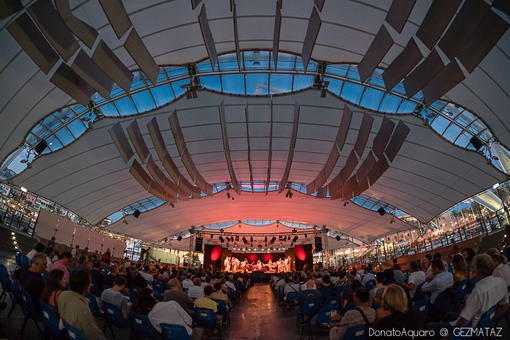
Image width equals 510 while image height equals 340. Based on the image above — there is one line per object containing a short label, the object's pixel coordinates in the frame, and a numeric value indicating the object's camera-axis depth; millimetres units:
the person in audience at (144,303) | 4941
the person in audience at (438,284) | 4950
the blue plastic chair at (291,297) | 9461
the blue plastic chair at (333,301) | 7641
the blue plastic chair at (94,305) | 5621
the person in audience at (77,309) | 3346
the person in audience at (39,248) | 7063
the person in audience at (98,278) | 7191
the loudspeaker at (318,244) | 36312
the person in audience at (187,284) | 9672
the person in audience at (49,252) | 7297
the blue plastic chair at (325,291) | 9336
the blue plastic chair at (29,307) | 4140
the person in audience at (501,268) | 4348
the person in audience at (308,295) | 7719
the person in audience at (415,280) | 6160
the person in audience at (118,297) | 5055
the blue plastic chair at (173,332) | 3935
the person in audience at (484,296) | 3277
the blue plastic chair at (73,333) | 2926
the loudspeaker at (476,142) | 16141
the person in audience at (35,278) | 4377
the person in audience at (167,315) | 4391
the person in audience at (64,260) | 5859
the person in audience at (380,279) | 5985
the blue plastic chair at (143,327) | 4395
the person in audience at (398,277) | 8040
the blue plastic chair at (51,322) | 3446
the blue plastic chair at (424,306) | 4574
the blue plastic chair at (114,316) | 4922
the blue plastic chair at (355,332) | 3623
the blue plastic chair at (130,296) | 6036
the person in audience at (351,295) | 5727
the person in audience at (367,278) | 8827
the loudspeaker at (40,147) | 16884
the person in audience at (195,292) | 7852
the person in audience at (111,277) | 7113
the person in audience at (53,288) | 3938
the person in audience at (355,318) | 3750
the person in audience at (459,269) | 4918
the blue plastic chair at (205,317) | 5719
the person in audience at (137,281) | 7336
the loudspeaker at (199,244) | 37625
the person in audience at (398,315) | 2902
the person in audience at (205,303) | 6070
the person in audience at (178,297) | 5797
